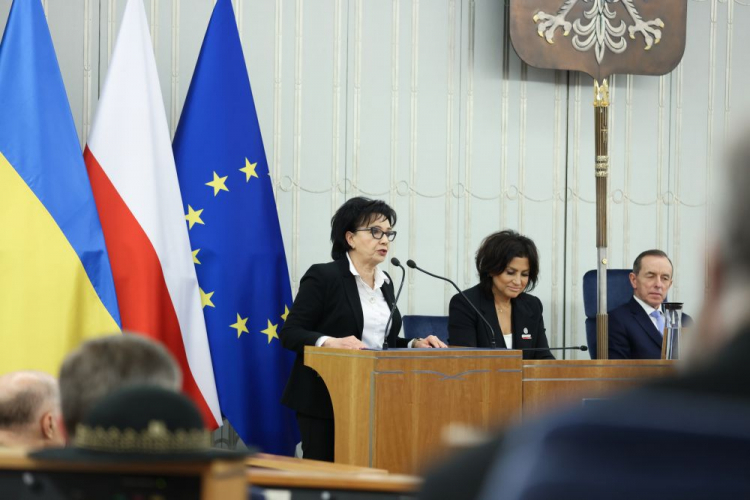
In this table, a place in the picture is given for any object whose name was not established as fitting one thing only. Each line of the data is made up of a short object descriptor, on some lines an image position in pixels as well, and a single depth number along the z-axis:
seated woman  10.39
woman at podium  9.39
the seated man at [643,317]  11.38
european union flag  11.23
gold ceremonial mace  11.20
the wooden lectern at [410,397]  8.11
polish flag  10.46
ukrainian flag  9.60
